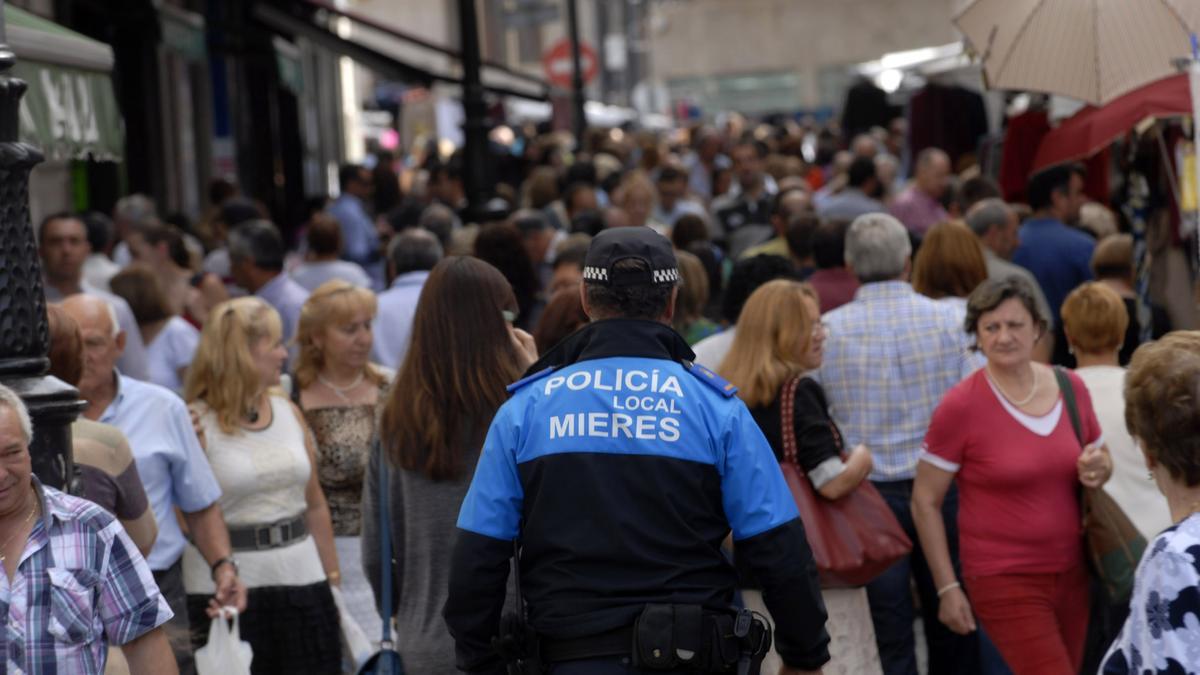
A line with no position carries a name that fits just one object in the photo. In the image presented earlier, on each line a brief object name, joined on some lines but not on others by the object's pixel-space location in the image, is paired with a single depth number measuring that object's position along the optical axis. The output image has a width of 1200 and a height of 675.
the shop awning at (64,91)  14.56
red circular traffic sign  58.27
